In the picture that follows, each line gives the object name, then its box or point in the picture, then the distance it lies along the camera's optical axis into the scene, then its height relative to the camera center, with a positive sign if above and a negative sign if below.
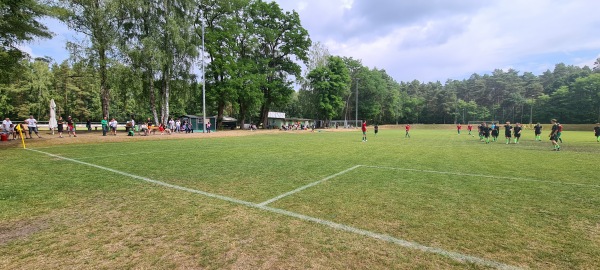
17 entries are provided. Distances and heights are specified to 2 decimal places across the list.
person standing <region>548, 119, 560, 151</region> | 15.01 -0.92
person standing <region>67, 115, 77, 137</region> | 19.33 -0.20
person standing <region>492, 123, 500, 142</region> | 21.19 -0.95
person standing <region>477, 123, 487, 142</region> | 21.19 -0.76
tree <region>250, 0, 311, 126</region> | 42.28 +12.37
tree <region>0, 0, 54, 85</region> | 14.44 +5.57
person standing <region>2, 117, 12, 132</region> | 18.19 -0.19
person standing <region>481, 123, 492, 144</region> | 20.39 -0.92
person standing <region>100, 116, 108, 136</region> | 20.69 -0.24
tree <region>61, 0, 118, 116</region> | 23.31 +8.78
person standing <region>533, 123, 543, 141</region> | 22.34 -0.86
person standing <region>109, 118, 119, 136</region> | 23.41 -0.27
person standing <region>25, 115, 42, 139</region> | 18.02 -0.10
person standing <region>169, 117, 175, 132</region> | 28.77 -0.38
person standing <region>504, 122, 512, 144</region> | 18.94 -0.79
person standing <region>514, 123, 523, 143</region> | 19.62 -0.82
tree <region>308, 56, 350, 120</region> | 57.16 +7.91
